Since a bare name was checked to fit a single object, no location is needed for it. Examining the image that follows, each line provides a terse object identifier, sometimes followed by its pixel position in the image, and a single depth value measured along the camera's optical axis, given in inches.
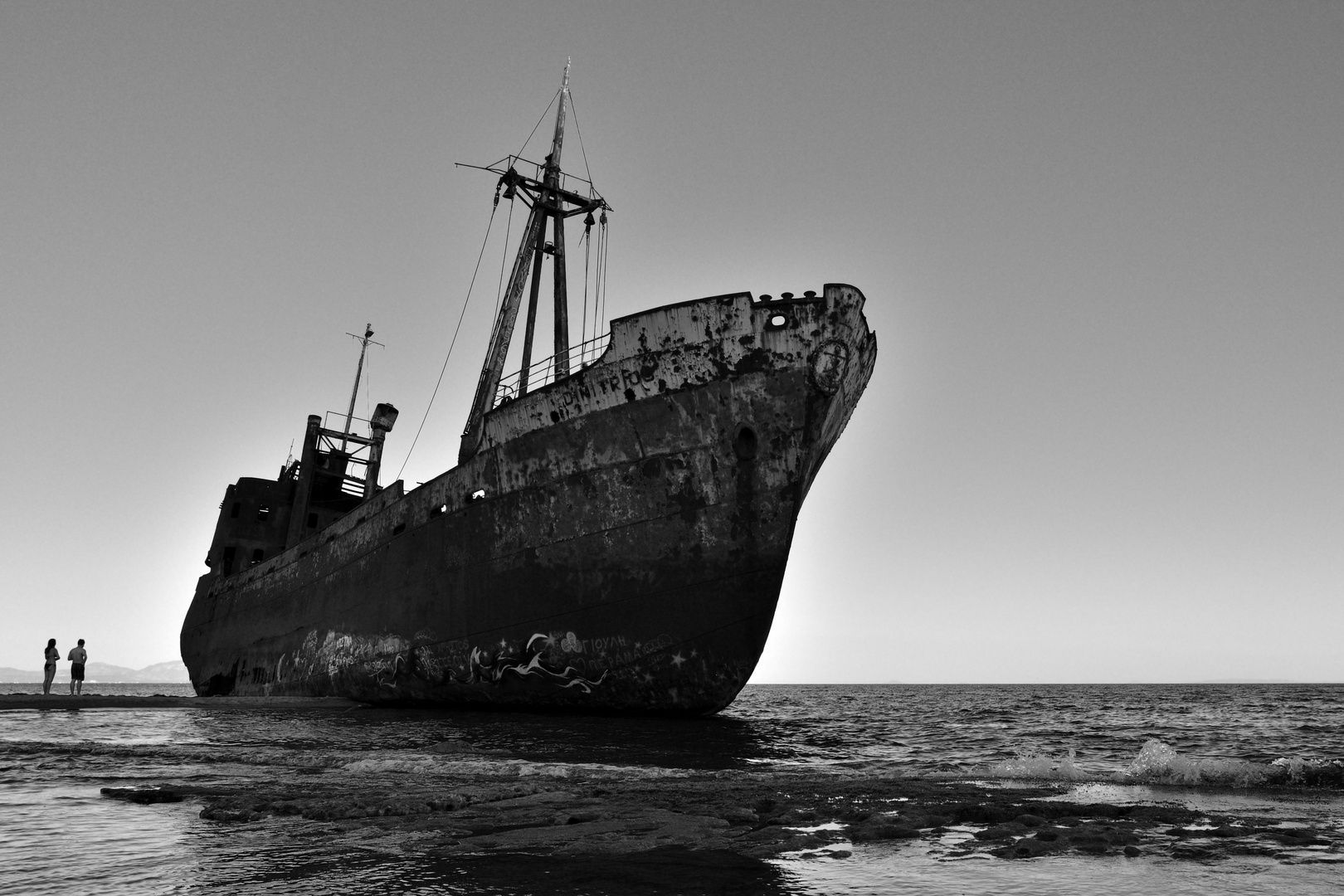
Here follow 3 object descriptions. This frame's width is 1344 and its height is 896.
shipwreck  541.6
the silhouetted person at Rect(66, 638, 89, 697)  841.5
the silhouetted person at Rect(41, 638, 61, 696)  836.0
